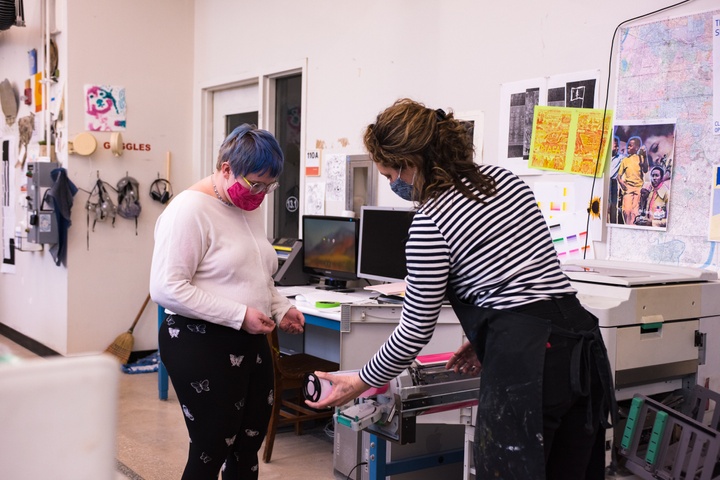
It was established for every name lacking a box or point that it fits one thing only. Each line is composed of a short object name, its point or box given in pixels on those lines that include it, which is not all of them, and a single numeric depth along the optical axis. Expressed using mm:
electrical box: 4992
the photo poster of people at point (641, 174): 2727
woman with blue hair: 1969
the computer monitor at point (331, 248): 3846
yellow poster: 2930
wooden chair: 3525
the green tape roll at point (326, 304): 3400
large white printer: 2136
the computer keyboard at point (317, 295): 3556
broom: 5266
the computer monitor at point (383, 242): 3520
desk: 3088
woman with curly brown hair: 1524
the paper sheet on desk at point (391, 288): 3279
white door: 5125
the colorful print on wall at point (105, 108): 5168
